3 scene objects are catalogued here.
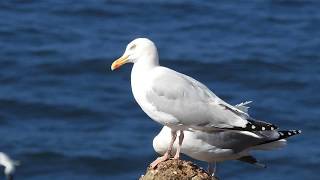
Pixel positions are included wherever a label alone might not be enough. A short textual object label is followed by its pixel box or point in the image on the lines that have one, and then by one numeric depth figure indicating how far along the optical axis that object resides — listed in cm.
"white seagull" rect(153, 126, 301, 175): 2050
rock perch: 1742
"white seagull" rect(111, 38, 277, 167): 1891
